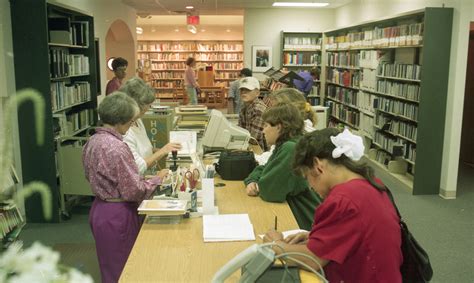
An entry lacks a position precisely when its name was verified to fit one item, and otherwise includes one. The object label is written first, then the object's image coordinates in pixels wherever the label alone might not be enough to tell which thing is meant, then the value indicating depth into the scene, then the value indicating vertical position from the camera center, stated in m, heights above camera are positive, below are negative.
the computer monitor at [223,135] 3.77 -0.56
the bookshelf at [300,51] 11.17 +0.39
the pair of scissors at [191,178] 2.70 -0.67
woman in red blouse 1.55 -0.51
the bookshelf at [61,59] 4.39 +0.06
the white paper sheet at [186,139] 3.76 -0.61
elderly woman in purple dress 2.39 -0.63
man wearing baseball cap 4.31 -0.40
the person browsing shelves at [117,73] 6.58 -0.11
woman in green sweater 2.58 -0.59
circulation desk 1.83 -0.82
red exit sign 13.09 +1.32
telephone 0.92 -0.39
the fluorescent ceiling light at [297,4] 10.16 +1.41
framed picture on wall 11.41 +0.21
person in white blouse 3.10 -0.44
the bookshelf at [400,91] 5.72 -0.34
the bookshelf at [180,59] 17.44 +0.26
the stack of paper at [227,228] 2.17 -0.79
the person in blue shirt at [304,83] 8.67 -0.30
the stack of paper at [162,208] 2.32 -0.72
